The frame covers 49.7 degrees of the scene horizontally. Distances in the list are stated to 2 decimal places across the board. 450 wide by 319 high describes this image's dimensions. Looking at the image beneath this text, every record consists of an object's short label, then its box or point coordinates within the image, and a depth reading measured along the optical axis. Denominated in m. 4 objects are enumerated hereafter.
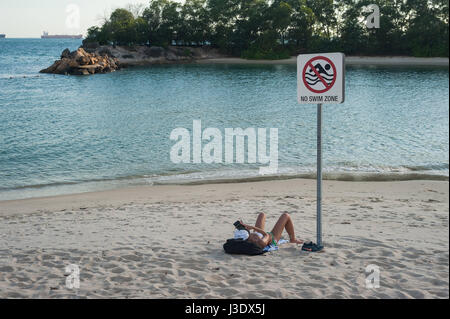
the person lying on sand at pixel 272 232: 7.86
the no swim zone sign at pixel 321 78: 6.27
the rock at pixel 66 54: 87.53
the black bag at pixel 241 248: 7.71
